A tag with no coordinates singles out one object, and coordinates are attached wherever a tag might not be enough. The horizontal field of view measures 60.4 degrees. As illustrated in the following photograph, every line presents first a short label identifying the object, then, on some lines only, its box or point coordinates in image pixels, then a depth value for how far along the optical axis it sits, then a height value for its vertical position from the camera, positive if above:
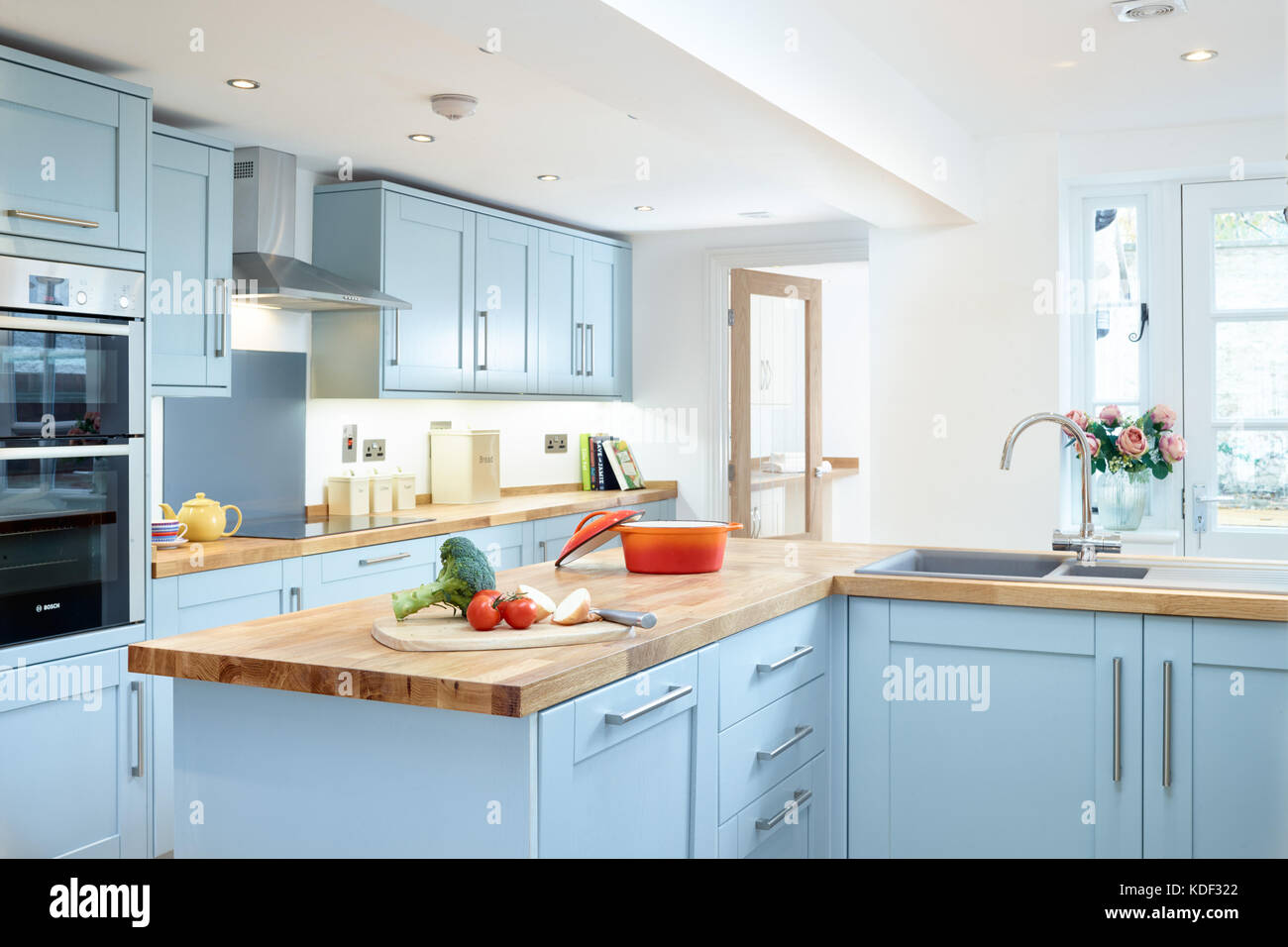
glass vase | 3.98 -0.13
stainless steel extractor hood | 3.72 +0.76
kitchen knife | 1.76 -0.25
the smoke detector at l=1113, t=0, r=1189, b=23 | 2.69 +1.11
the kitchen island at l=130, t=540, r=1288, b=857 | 1.53 -0.45
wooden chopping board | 1.67 -0.27
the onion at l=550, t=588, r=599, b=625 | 1.81 -0.25
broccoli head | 1.81 -0.21
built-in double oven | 2.70 +0.02
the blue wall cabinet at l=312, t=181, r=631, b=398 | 4.20 +0.69
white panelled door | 4.09 +0.35
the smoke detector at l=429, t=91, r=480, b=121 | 3.29 +1.06
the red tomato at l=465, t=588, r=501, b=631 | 1.76 -0.25
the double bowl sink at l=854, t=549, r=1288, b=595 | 2.36 -0.26
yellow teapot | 3.50 -0.19
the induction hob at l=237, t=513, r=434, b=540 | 3.67 -0.24
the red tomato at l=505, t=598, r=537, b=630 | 1.77 -0.25
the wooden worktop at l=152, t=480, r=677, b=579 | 3.18 -0.25
